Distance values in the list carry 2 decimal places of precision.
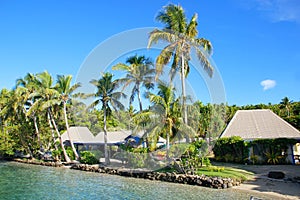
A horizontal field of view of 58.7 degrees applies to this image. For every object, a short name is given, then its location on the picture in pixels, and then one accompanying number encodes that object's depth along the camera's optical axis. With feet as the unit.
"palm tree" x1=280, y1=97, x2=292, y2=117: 183.04
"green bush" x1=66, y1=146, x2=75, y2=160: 104.17
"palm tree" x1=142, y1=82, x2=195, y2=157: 65.41
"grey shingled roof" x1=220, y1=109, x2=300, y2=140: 75.87
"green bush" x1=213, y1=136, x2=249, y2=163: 74.69
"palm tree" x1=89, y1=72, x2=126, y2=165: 90.48
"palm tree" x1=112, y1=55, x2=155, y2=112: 83.15
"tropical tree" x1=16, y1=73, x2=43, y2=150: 110.32
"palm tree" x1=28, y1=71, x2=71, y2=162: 98.99
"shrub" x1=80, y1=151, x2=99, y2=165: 92.39
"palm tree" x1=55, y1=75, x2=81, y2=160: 98.37
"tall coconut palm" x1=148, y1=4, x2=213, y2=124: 73.05
